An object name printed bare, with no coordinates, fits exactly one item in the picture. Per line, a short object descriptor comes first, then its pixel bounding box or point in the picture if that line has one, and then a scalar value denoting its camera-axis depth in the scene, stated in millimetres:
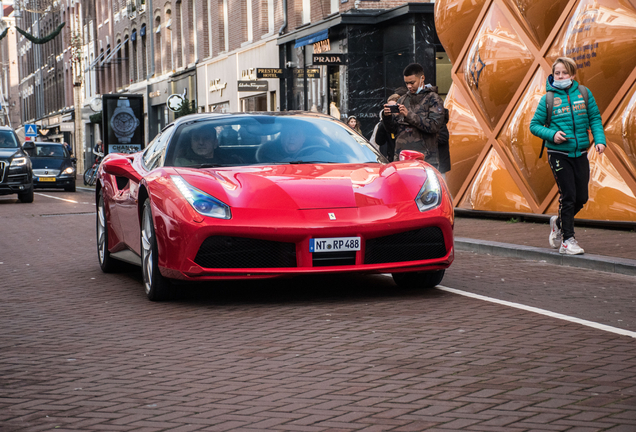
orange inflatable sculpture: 11969
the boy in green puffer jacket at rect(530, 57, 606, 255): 9039
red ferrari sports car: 6484
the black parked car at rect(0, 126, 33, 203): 23031
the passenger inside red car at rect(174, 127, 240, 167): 7379
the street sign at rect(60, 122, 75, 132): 62969
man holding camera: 10594
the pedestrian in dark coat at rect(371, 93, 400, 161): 11773
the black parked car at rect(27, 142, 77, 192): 31062
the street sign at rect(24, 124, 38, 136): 43491
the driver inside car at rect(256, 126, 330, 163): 7469
